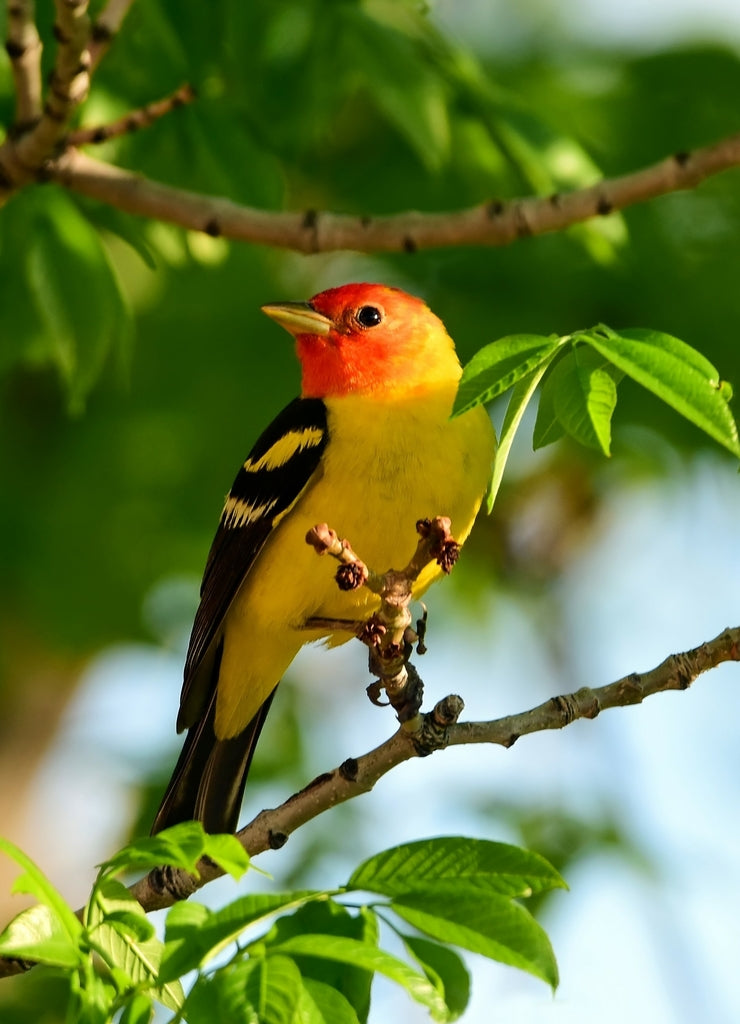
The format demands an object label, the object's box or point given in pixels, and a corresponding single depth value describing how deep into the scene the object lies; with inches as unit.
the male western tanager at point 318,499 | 380.5
